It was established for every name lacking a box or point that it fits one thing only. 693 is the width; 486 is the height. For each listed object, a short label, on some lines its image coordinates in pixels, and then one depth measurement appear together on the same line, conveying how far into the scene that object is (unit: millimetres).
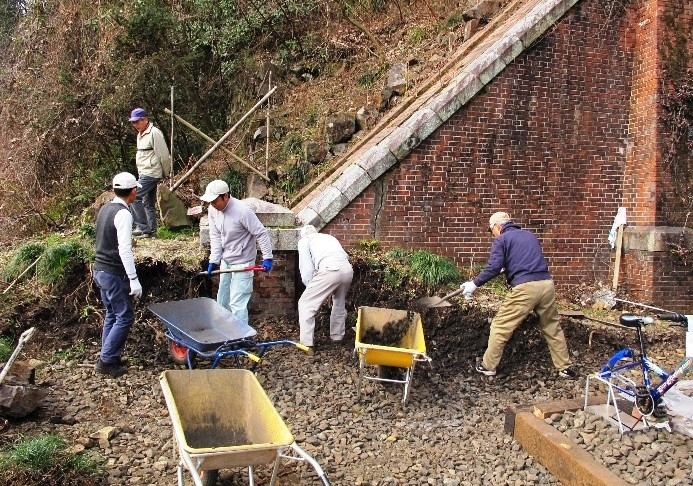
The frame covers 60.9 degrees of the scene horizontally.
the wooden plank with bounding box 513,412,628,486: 4059
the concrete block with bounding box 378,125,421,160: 8055
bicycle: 4555
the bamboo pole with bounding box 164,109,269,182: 10125
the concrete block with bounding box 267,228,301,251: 7480
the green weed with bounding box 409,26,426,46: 12203
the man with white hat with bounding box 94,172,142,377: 5625
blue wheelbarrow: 5129
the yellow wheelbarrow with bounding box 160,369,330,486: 3926
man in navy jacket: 6262
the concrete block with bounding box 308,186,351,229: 7848
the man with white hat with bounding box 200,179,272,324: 6484
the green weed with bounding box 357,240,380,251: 8023
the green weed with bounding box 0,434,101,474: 3846
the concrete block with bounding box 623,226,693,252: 8758
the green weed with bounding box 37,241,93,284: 7332
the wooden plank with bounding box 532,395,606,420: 5047
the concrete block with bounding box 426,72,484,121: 8250
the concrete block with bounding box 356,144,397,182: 7965
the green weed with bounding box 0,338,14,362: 5996
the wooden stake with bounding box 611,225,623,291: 9156
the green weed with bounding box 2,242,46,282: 7594
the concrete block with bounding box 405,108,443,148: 8141
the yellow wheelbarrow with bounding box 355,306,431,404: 5289
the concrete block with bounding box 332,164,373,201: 7895
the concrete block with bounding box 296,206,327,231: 7781
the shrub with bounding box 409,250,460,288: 7812
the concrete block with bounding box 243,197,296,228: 7727
